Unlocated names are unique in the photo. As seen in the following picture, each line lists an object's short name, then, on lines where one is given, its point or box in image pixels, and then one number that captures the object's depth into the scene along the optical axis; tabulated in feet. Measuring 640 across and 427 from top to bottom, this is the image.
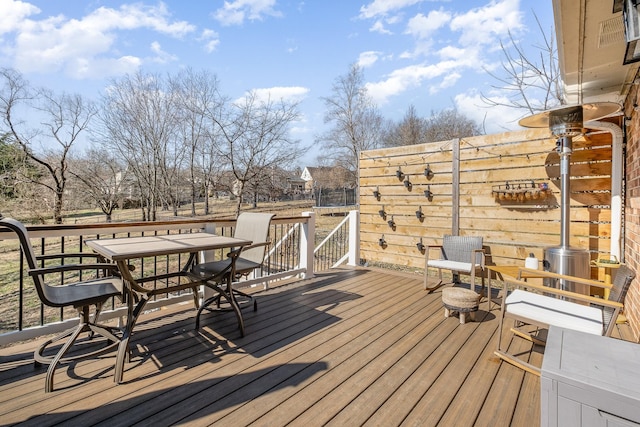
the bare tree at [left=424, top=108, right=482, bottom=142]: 59.53
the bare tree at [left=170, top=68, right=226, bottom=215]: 34.40
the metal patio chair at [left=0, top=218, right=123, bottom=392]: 6.16
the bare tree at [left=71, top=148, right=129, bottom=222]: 37.99
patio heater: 9.78
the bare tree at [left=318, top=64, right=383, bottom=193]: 56.29
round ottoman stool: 9.68
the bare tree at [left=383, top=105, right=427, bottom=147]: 64.34
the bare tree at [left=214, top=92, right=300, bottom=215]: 32.94
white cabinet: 3.40
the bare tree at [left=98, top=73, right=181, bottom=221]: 37.70
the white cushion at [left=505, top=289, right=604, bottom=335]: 6.58
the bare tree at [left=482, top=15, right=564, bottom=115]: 20.98
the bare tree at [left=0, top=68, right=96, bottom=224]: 32.35
